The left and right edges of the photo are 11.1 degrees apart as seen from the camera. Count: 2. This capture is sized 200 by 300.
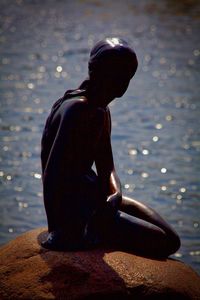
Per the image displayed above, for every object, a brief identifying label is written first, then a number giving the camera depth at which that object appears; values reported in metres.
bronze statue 8.06
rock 7.80
